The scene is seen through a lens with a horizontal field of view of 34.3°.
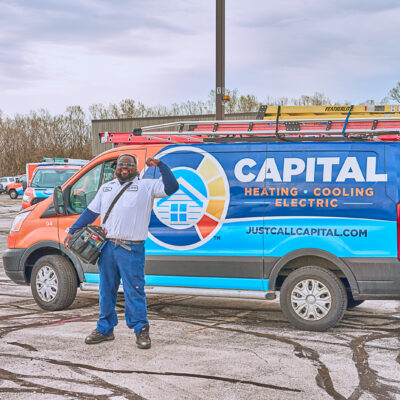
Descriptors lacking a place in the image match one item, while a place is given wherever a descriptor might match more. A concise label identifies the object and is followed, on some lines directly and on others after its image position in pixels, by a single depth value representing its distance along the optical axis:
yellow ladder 7.16
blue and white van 6.65
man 6.05
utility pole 14.05
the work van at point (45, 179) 19.48
